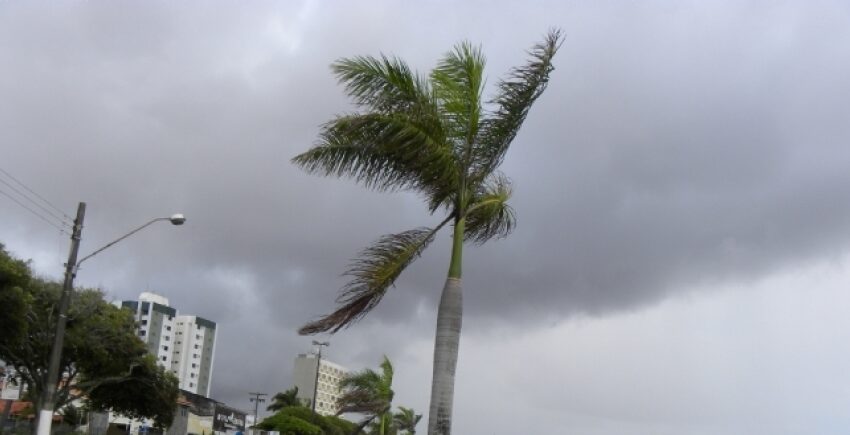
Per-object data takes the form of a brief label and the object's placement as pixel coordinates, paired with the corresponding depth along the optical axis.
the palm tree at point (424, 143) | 11.33
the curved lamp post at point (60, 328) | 19.14
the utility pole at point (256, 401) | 91.00
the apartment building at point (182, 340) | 180.62
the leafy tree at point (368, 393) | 32.19
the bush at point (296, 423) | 43.50
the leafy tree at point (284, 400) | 86.31
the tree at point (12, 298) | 28.39
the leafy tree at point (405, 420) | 55.22
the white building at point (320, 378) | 152.40
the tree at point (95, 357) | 37.19
